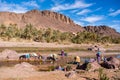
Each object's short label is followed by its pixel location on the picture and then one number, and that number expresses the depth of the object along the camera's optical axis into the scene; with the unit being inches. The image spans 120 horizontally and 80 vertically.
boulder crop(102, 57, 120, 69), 592.8
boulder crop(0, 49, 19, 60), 805.8
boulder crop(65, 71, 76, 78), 442.1
